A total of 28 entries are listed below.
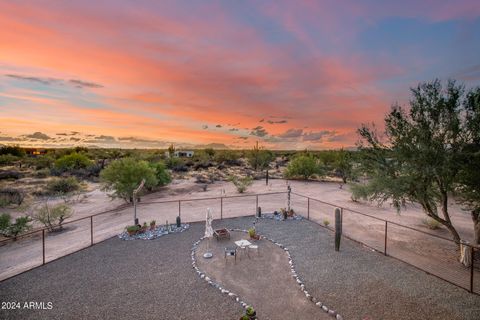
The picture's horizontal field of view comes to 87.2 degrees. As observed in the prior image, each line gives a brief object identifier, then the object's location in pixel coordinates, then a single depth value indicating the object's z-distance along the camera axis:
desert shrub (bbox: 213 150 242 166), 66.18
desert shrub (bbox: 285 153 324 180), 38.13
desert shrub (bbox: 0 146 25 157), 74.05
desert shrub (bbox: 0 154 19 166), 58.29
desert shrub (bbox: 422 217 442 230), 15.74
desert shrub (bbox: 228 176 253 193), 28.45
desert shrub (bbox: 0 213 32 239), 15.70
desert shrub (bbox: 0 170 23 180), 37.25
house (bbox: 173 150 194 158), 90.12
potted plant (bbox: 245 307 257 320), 7.03
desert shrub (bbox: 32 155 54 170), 50.00
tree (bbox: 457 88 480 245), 9.73
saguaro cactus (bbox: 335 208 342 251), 11.95
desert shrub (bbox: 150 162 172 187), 31.24
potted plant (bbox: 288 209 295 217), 17.98
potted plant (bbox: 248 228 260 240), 13.69
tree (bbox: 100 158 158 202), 24.06
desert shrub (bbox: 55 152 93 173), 44.03
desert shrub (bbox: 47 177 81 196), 29.22
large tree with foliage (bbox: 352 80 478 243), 10.12
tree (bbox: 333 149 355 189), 37.06
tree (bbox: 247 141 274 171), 57.03
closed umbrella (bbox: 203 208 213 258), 12.78
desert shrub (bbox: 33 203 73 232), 17.00
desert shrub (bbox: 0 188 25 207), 23.89
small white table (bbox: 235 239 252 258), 11.53
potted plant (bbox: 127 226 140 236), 14.48
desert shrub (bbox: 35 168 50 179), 39.83
